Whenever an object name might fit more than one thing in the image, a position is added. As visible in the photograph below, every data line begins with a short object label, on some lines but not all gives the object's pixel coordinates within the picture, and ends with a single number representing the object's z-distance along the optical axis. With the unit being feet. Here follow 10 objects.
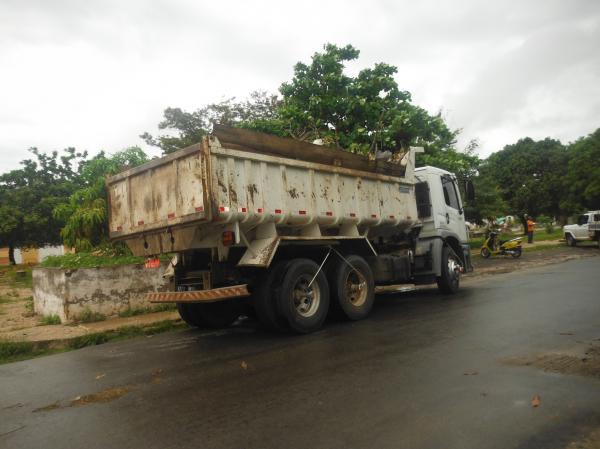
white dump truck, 19.57
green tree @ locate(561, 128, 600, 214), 109.09
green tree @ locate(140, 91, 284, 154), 74.79
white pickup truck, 71.35
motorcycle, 61.82
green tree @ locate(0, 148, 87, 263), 110.73
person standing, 87.81
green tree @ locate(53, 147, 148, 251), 39.83
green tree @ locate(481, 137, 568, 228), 146.51
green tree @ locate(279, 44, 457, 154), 48.34
